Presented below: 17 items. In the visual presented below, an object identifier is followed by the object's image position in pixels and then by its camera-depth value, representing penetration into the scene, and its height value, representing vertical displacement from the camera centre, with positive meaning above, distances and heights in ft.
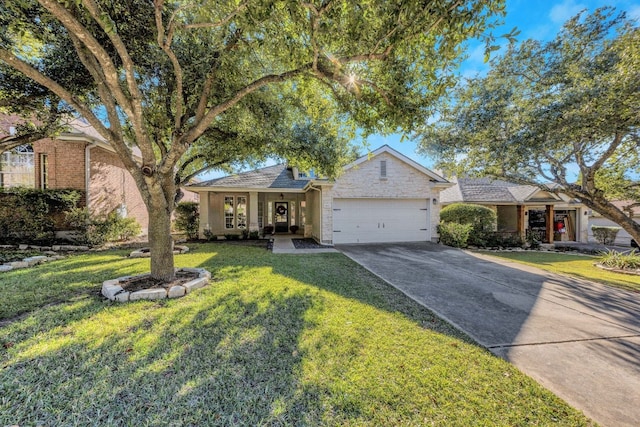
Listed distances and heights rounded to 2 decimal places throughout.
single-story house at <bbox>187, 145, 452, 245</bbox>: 41.16 +2.20
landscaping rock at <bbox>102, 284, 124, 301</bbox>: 15.84 -5.01
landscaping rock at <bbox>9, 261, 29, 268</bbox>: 23.32 -4.67
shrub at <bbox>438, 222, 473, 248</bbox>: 41.65 -3.78
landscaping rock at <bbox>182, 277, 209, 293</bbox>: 17.43 -5.17
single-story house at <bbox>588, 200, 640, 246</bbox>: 62.16 -3.92
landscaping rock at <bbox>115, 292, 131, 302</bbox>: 15.64 -5.29
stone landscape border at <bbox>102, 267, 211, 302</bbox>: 15.83 -5.16
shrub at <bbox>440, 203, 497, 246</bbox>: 44.96 -1.55
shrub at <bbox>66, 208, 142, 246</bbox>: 35.45 -1.73
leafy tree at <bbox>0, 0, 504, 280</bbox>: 11.93 +9.72
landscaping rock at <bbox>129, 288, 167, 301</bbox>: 15.90 -5.25
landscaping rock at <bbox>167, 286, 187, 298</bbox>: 16.53 -5.29
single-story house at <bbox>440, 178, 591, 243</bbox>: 53.98 +0.79
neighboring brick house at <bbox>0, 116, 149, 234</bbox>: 37.47 +7.99
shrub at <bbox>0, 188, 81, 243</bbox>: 33.04 +0.48
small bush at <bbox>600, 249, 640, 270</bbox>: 30.84 -6.65
